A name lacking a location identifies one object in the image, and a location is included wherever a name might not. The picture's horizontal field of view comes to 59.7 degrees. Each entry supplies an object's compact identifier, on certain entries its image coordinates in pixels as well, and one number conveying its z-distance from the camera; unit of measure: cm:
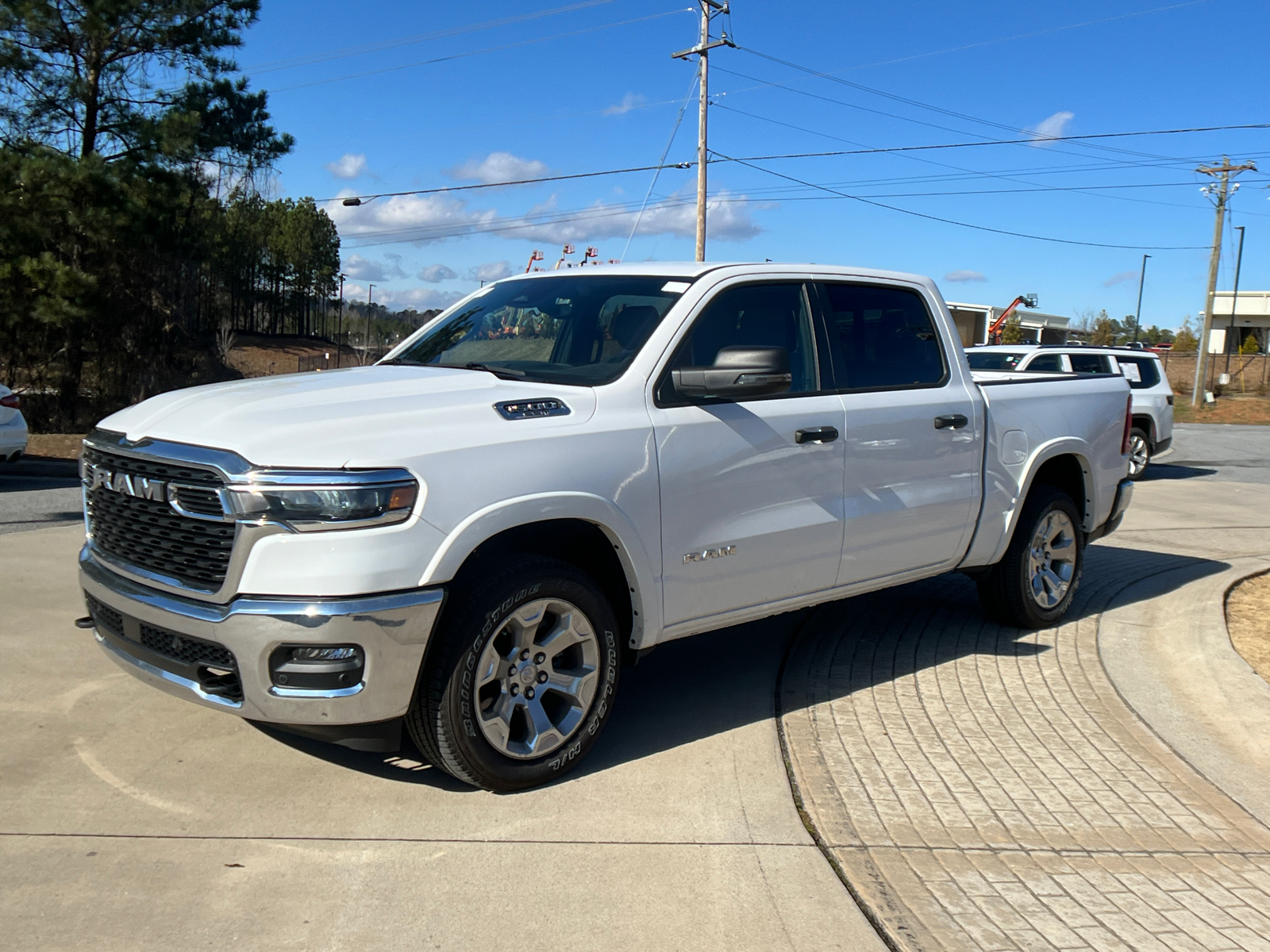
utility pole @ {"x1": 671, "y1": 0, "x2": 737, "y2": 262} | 2727
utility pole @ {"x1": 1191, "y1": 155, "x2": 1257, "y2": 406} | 4069
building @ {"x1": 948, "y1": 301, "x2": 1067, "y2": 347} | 4903
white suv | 1603
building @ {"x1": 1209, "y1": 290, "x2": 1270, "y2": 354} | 8046
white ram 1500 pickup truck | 365
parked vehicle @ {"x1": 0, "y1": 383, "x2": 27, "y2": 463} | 1126
